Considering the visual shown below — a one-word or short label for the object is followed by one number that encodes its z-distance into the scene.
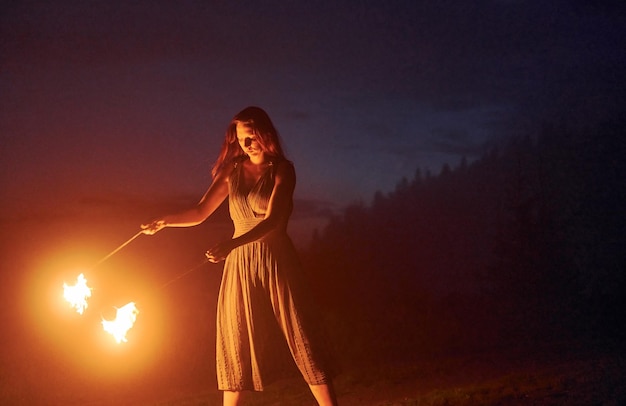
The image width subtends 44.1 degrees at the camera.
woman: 5.44
